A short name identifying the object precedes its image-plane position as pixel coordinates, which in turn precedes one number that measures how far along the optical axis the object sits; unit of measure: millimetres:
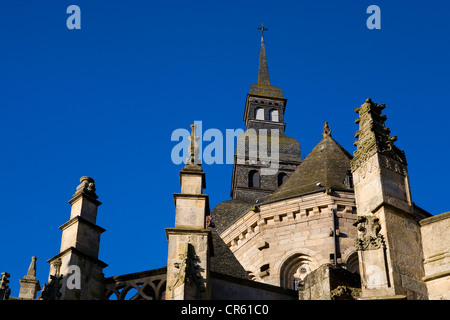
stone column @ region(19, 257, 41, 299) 21875
